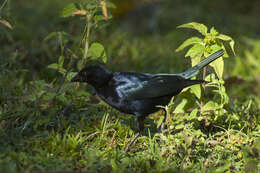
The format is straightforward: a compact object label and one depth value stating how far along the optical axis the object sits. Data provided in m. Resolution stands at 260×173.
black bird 5.79
